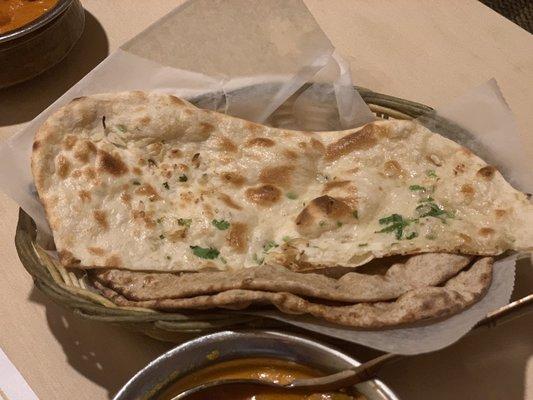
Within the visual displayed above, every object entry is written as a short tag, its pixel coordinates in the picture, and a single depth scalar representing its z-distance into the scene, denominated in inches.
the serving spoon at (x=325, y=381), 12.3
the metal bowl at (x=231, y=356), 12.5
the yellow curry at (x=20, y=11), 20.7
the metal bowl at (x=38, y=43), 19.6
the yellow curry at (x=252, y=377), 12.8
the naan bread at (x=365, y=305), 12.7
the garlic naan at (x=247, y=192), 14.8
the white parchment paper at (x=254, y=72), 16.9
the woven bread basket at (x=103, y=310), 13.1
